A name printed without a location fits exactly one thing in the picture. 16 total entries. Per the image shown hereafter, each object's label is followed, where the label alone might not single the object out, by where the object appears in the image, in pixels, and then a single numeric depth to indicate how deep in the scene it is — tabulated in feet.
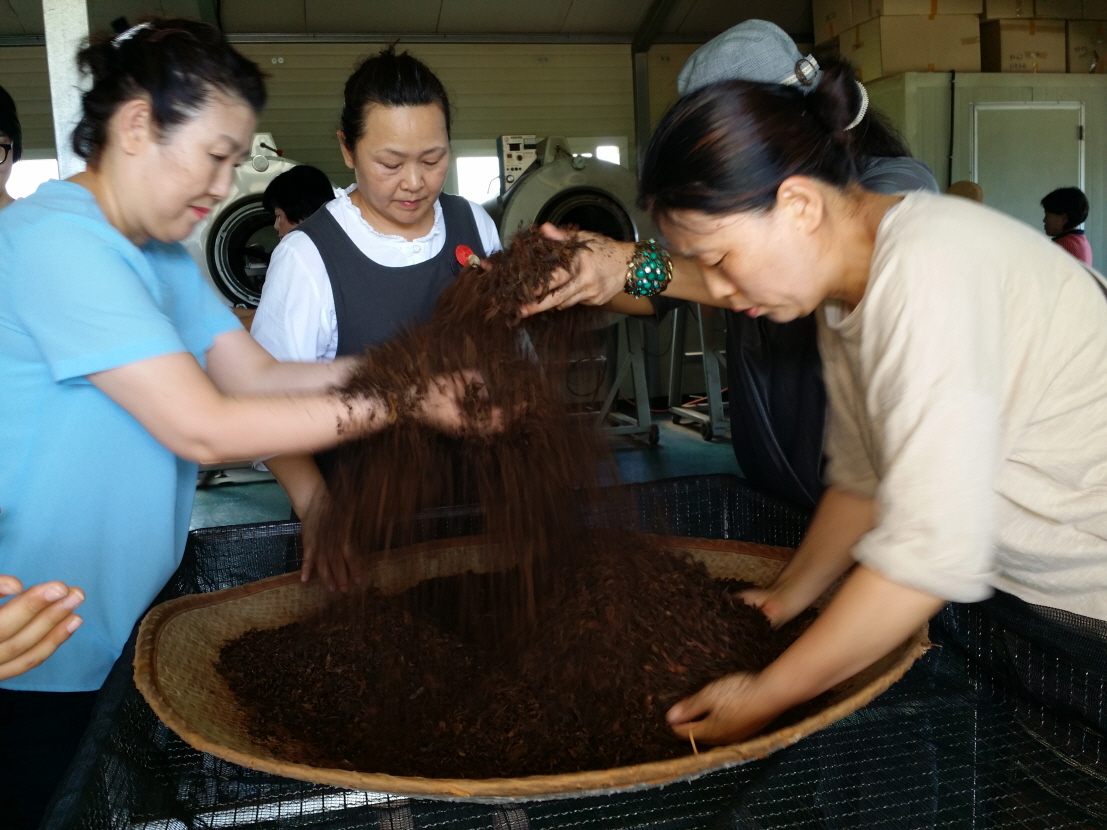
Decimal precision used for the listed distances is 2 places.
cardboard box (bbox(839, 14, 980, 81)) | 17.20
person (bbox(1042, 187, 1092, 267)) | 15.46
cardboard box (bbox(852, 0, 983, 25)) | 16.90
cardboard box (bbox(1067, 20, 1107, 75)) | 18.42
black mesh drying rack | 2.38
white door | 18.15
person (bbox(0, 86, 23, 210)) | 5.82
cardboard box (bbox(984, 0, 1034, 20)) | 18.01
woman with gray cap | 4.18
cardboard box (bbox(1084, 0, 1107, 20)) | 18.16
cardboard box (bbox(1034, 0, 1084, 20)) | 18.07
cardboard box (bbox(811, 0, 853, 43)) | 18.40
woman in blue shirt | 3.05
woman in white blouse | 5.12
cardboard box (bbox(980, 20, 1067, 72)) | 18.03
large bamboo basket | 2.20
